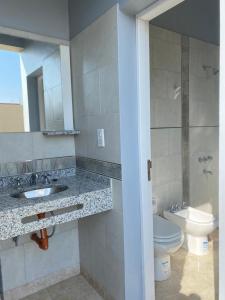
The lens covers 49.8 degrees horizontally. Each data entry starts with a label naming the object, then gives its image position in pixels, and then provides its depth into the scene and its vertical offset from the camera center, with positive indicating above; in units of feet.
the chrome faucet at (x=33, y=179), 5.95 -1.09
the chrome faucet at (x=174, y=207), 8.26 -2.67
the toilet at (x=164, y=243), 5.94 -2.79
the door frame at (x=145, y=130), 4.63 +0.02
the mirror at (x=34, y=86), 5.74 +1.22
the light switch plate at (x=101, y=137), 5.38 -0.11
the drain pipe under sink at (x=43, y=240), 5.40 -2.36
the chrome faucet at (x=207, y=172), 9.40 -1.68
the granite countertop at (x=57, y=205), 4.16 -1.35
